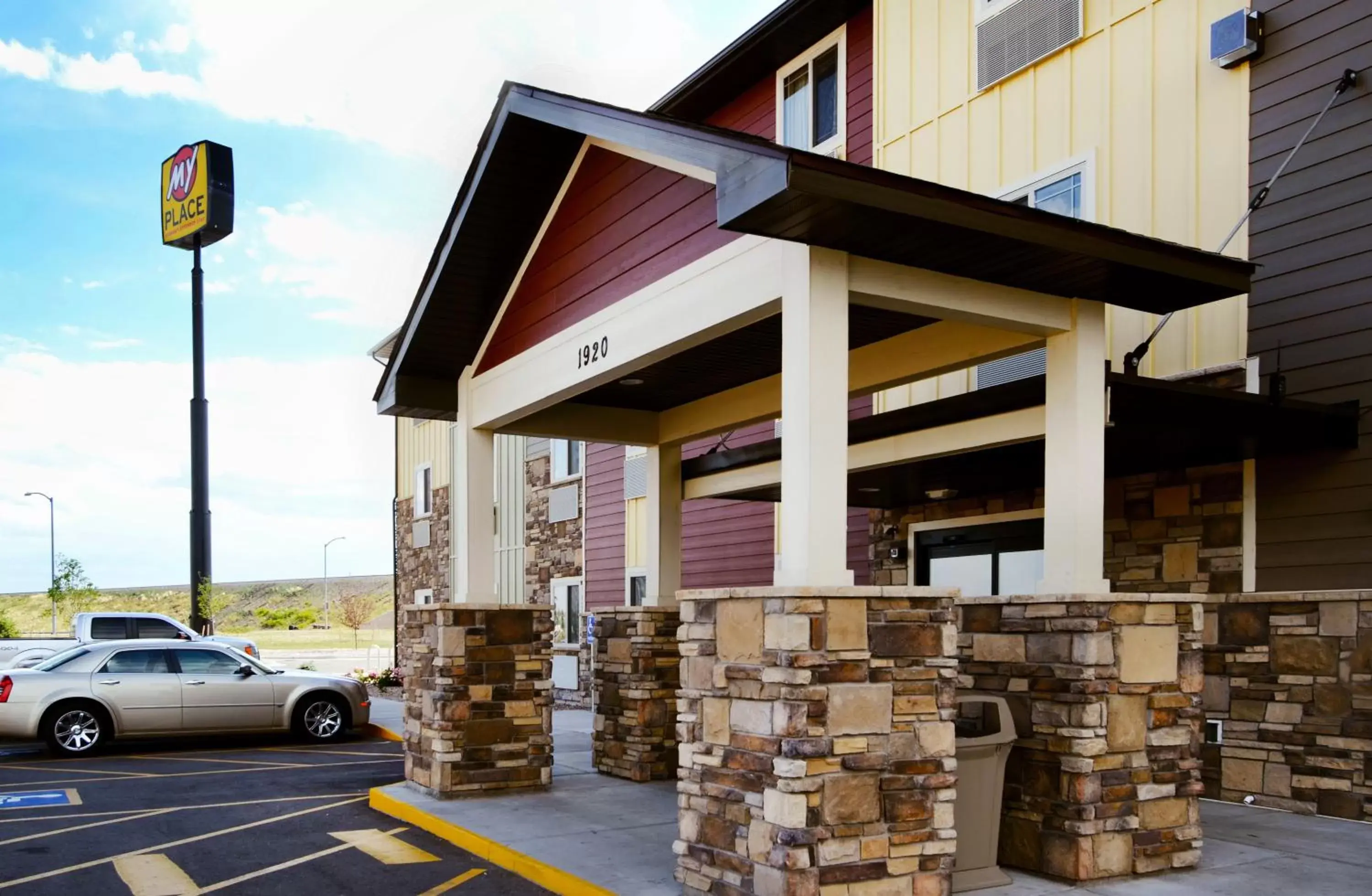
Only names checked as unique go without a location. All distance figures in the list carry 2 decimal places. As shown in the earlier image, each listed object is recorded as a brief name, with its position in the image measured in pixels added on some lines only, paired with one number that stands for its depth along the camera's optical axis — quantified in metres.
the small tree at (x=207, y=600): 29.08
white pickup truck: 21.39
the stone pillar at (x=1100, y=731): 7.76
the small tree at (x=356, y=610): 68.69
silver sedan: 15.56
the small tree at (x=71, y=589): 46.09
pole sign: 31.62
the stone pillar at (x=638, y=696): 12.32
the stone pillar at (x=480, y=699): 11.30
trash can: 7.57
